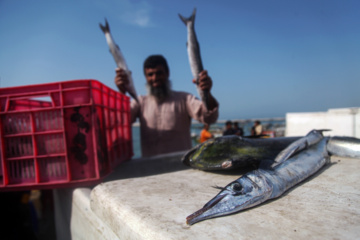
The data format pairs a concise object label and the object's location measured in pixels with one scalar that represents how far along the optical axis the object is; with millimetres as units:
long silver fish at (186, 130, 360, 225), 1010
